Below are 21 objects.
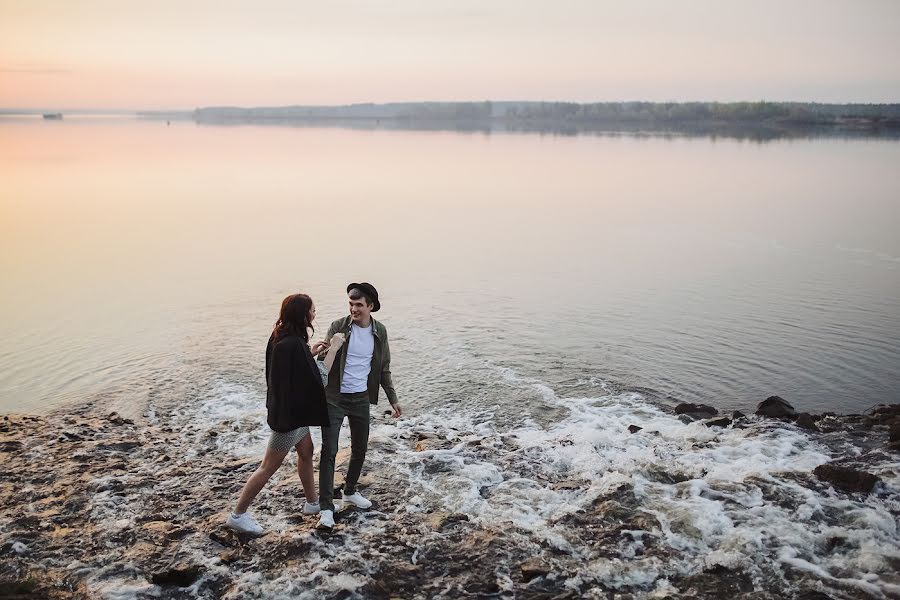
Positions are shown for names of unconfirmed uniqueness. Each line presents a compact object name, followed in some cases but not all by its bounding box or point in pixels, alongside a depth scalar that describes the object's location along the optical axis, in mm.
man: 7348
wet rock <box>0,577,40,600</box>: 6270
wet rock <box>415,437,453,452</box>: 10078
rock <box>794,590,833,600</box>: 6418
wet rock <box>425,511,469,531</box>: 7777
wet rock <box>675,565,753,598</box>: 6543
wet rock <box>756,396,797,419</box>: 11208
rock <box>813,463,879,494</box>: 8381
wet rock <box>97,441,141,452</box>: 9867
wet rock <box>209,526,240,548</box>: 7227
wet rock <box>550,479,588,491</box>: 8711
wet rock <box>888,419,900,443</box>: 10054
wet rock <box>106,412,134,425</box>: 11099
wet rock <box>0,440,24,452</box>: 9812
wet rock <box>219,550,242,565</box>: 6953
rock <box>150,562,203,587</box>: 6612
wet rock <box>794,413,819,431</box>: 10703
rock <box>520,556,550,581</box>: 6801
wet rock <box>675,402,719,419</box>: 11555
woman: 6883
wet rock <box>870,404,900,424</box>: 11102
